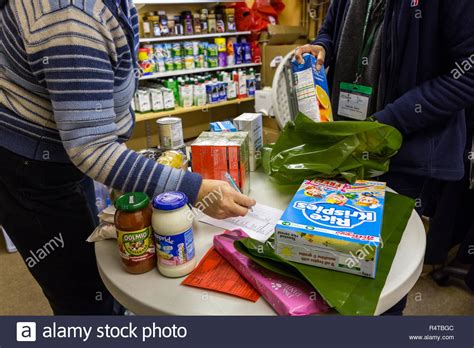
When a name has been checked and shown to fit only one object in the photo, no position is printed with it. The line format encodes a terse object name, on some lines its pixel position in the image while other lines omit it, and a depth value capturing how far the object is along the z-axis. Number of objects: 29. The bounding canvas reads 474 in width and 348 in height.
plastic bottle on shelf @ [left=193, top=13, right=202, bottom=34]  3.57
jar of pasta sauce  0.74
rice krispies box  0.71
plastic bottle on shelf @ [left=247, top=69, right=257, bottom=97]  3.97
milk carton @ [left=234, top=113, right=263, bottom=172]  1.22
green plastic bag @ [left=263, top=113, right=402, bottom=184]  1.04
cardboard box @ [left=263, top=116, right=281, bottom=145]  3.14
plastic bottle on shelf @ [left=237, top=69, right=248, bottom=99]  3.90
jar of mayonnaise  0.73
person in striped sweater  0.68
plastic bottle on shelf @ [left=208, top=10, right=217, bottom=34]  3.65
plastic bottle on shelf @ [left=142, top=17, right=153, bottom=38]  3.33
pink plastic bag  0.66
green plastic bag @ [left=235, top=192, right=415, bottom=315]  0.66
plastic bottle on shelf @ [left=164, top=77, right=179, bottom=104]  3.54
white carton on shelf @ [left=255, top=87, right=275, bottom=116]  3.38
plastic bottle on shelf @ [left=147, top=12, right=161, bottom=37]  3.33
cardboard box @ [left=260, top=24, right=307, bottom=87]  3.61
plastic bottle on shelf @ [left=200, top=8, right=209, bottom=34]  3.62
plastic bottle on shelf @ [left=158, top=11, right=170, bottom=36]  3.37
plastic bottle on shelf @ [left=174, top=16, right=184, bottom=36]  3.49
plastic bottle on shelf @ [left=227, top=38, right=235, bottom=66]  3.79
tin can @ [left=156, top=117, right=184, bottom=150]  1.21
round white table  0.69
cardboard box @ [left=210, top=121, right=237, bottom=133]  1.19
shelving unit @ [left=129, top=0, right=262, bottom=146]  3.42
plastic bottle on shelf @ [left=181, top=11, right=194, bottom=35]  3.52
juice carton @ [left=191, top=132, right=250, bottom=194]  1.02
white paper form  0.91
